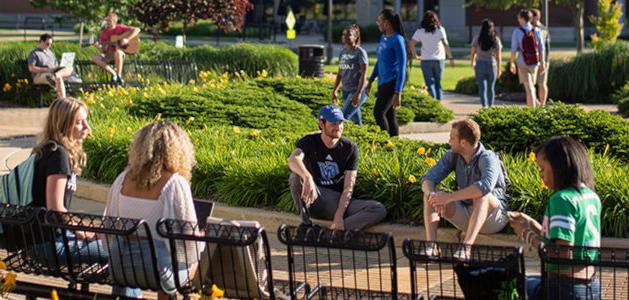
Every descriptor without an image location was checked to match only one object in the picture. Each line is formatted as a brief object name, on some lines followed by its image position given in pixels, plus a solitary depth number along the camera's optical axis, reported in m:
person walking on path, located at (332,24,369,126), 13.80
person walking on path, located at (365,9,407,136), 13.25
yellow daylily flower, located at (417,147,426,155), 10.44
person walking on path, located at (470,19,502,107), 18.52
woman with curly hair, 6.65
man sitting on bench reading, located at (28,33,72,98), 19.09
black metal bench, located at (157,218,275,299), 6.38
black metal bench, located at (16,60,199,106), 19.86
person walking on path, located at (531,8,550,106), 18.39
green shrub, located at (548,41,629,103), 22.27
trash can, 20.95
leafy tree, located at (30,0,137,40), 24.95
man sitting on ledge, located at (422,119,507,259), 8.23
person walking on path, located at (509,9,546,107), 17.95
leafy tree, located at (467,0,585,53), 39.57
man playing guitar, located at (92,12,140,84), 20.22
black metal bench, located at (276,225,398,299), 6.02
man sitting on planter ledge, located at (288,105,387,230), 9.08
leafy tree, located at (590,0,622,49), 27.80
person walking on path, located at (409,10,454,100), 18.88
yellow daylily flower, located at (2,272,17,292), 5.66
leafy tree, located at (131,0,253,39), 27.03
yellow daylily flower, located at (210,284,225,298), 5.31
